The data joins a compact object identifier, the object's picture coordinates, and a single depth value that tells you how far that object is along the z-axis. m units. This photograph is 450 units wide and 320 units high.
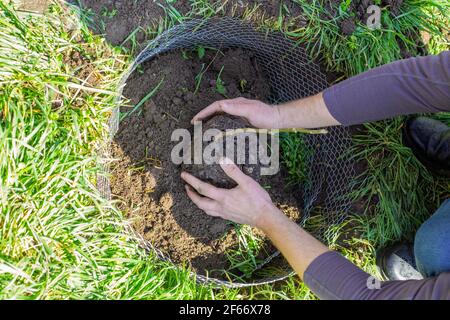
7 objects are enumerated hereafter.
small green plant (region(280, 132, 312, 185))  2.02
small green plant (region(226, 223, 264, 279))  1.92
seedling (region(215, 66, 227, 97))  1.95
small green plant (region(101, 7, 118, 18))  1.79
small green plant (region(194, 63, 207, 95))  1.91
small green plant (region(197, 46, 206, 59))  1.96
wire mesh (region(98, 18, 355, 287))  1.91
